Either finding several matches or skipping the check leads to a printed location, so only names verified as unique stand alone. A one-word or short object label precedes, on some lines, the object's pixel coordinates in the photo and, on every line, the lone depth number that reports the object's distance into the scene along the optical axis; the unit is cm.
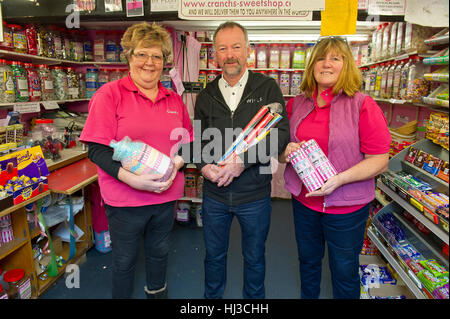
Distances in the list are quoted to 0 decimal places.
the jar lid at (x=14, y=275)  202
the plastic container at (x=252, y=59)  428
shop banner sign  171
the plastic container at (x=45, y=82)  264
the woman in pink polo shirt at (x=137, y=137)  152
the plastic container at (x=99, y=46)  328
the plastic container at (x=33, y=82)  247
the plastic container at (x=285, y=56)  428
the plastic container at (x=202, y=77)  415
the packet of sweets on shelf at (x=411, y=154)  107
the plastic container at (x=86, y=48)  328
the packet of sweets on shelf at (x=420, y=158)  96
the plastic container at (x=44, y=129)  257
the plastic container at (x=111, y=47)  326
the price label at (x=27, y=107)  230
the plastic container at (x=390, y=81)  234
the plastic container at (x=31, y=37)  248
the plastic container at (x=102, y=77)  338
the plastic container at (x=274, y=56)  426
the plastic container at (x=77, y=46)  315
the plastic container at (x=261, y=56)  429
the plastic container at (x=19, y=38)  233
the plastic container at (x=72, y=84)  308
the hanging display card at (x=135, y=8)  216
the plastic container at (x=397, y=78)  219
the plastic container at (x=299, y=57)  423
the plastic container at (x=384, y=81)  248
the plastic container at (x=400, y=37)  225
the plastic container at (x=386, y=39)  254
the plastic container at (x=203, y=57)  412
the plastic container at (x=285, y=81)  433
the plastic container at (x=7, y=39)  224
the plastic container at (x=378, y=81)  262
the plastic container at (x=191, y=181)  349
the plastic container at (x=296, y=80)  429
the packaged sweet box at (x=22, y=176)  180
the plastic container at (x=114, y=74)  333
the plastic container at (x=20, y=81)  231
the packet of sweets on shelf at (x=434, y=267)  79
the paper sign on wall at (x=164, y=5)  209
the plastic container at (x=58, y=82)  291
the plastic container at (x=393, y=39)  239
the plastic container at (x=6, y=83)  219
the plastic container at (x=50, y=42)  272
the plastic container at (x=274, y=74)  434
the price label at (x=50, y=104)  263
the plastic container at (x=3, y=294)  191
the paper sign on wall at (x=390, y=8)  187
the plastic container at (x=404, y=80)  200
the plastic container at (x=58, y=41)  283
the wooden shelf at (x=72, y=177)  215
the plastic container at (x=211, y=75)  416
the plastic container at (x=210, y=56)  412
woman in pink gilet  149
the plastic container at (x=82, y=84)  331
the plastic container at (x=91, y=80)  331
